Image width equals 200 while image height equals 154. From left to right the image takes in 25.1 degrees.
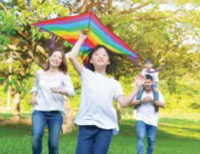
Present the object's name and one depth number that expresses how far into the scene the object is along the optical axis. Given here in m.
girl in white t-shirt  4.96
